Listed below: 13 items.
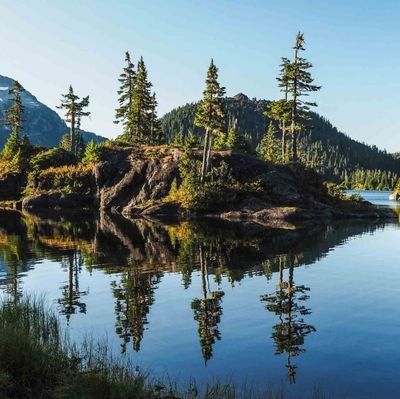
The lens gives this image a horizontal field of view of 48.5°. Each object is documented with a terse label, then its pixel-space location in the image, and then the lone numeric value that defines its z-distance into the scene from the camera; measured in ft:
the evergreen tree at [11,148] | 264.31
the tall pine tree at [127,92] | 245.24
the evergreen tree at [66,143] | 371.47
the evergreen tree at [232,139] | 281.74
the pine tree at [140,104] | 236.22
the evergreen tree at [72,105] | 273.54
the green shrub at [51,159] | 247.91
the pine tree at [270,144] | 329.52
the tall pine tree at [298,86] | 197.98
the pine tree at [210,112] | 190.39
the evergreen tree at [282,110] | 203.82
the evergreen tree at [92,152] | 229.04
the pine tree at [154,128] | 262.67
